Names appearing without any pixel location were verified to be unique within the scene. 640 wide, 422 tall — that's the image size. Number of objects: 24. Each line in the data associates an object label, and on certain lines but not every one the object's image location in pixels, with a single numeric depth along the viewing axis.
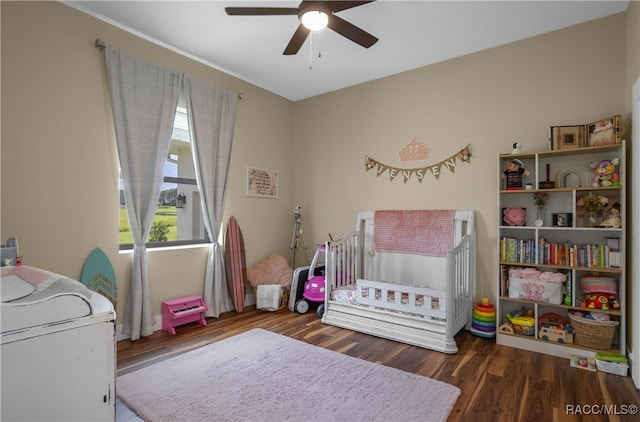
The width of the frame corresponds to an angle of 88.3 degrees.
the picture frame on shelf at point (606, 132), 2.37
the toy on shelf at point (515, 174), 2.81
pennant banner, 3.21
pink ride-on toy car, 3.58
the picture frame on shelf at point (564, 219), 2.58
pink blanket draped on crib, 3.21
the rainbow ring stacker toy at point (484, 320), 2.85
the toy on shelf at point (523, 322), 2.68
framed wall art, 3.90
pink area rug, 1.76
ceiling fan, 1.95
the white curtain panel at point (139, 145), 2.74
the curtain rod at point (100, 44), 2.62
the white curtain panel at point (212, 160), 3.31
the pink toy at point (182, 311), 2.97
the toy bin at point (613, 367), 2.20
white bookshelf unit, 2.38
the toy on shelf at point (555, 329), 2.52
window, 3.23
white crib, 2.68
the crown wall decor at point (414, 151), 3.46
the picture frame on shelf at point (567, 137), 2.55
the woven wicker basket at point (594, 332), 2.34
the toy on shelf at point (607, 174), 2.37
